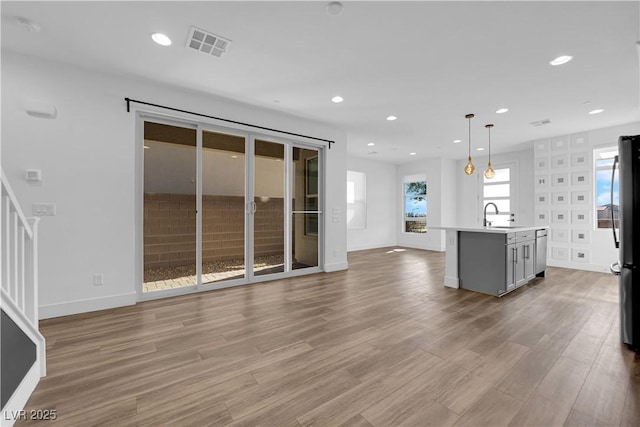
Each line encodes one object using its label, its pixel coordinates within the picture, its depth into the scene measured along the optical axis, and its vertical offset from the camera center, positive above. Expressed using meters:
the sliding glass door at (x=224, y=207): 3.73 +0.08
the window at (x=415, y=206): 8.77 +0.20
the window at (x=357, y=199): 8.60 +0.41
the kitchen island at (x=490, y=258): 3.76 -0.67
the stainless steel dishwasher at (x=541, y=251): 4.67 -0.69
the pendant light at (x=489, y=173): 4.96 +0.72
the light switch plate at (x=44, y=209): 2.92 +0.03
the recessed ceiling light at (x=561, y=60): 2.90 +1.65
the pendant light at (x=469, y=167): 4.68 +0.77
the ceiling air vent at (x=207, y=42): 2.56 +1.66
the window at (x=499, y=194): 7.55 +0.51
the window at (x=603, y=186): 5.34 +0.53
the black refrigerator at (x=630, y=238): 2.31 -0.22
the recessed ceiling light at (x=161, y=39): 2.57 +1.66
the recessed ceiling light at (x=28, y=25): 2.36 +1.65
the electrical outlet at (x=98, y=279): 3.21 -0.80
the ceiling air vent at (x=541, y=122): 4.95 +1.66
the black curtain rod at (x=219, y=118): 3.41 +1.39
